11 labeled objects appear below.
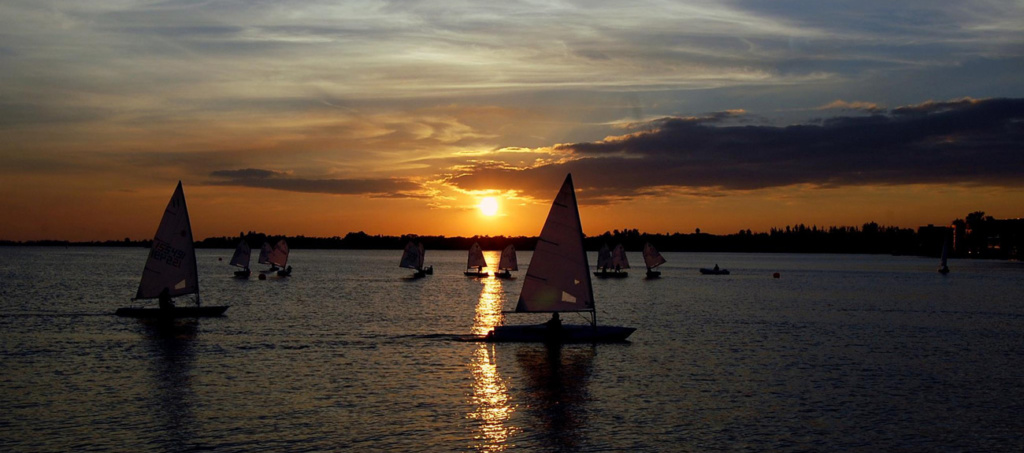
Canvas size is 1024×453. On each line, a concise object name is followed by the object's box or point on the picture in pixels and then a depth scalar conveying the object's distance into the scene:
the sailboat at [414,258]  160.25
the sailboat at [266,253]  165.16
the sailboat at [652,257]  166.34
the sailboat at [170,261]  64.75
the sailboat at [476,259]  163.12
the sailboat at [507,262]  159.93
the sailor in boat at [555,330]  52.03
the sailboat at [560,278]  52.41
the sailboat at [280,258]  160.88
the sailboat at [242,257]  154.62
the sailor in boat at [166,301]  63.78
